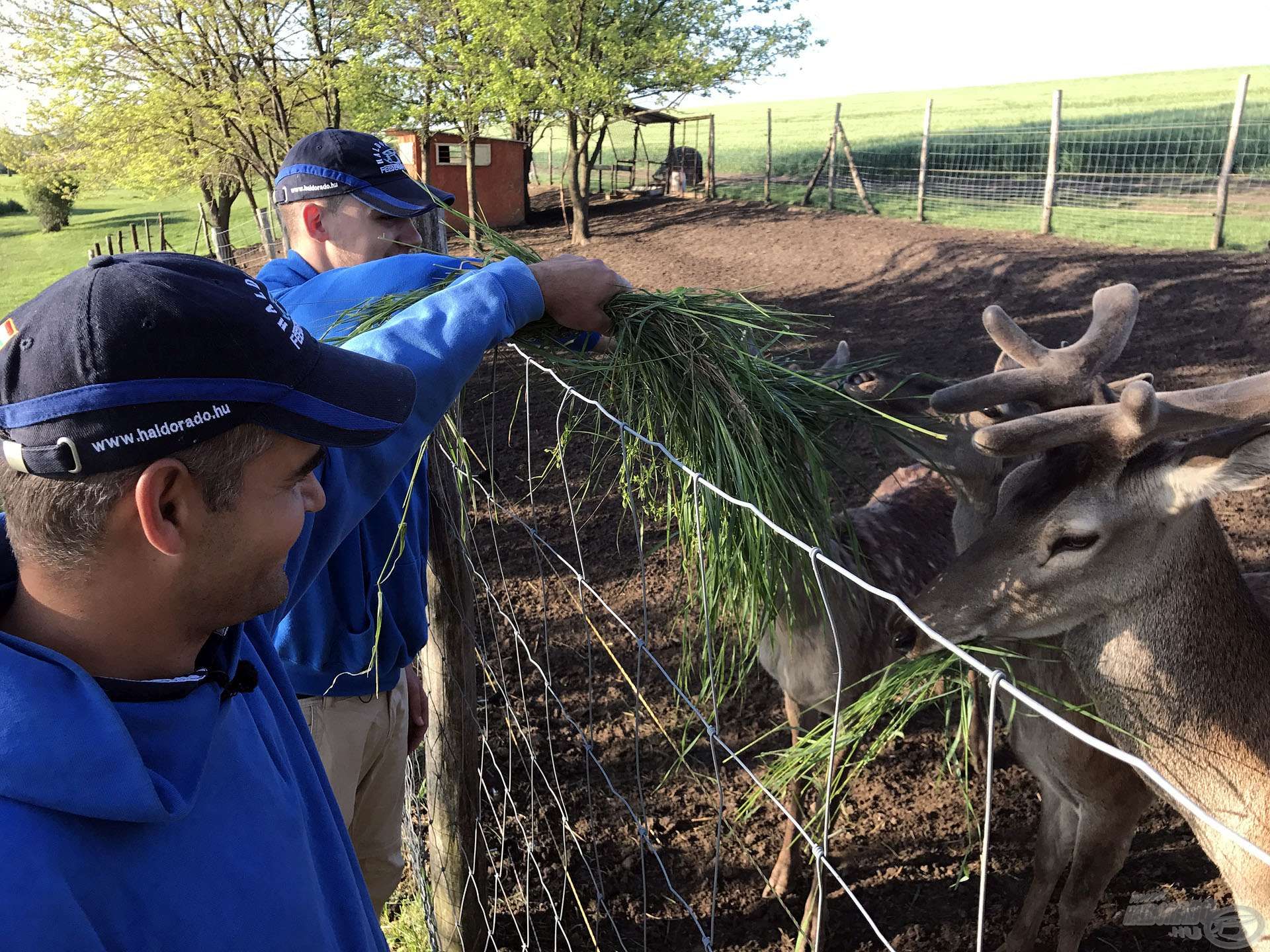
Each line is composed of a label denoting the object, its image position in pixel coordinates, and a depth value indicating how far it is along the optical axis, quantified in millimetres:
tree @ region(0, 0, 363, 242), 13117
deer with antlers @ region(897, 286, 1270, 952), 2389
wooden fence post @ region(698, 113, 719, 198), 26156
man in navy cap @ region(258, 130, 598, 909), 2350
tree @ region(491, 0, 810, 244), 18297
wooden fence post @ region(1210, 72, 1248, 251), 13352
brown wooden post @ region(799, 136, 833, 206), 22516
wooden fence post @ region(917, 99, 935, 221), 18688
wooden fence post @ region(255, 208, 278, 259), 12596
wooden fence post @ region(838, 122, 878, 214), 21016
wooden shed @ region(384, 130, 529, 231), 24984
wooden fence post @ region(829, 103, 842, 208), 21312
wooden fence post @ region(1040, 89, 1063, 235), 15570
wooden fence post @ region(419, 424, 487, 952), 2863
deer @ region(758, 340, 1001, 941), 3092
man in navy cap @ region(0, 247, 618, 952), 993
